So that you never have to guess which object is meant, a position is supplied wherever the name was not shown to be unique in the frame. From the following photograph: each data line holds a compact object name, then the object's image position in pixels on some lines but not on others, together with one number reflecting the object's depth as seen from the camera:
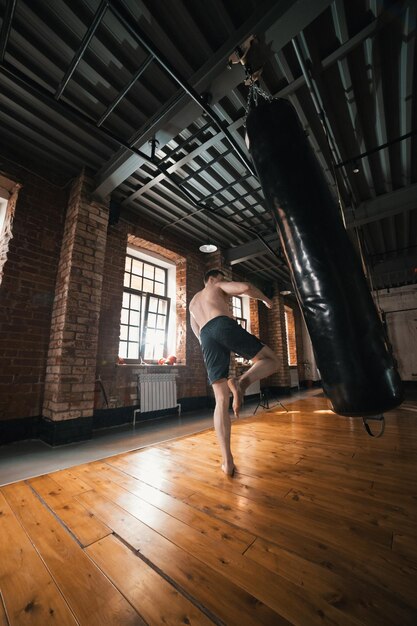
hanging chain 1.29
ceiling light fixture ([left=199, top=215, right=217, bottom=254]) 4.59
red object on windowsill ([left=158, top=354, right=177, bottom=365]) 4.83
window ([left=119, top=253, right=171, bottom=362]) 4.57
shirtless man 1.84
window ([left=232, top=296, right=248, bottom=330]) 7.61
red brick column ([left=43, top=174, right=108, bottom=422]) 3.03
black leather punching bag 0.78
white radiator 4.09
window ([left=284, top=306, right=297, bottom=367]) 9.66
